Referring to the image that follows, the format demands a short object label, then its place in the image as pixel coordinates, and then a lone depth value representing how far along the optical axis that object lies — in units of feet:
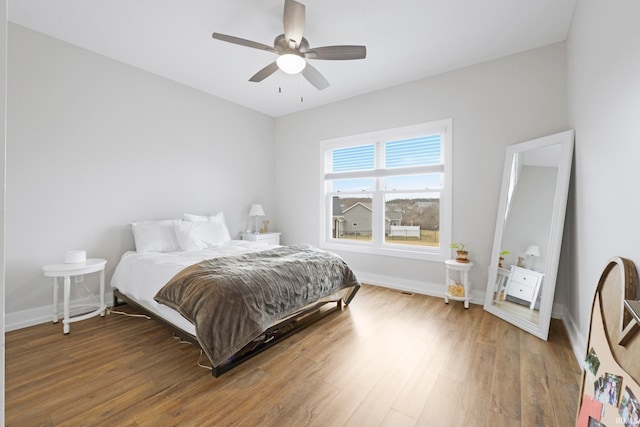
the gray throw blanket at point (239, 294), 6.18
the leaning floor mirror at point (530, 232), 8.20
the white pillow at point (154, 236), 10.51
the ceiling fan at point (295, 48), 7.06
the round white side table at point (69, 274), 8.20
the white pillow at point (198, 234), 11.08
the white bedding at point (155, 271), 7.71
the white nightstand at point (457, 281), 10.46
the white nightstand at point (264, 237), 14.92
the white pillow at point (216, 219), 12.34
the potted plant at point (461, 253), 10.74
